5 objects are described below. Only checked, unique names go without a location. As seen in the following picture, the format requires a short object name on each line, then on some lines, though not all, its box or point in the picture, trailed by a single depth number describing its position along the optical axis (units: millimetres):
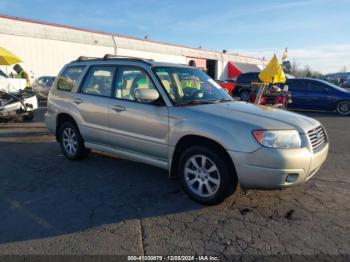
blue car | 14039
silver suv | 3797
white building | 21719
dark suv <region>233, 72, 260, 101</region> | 20136
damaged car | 9875
